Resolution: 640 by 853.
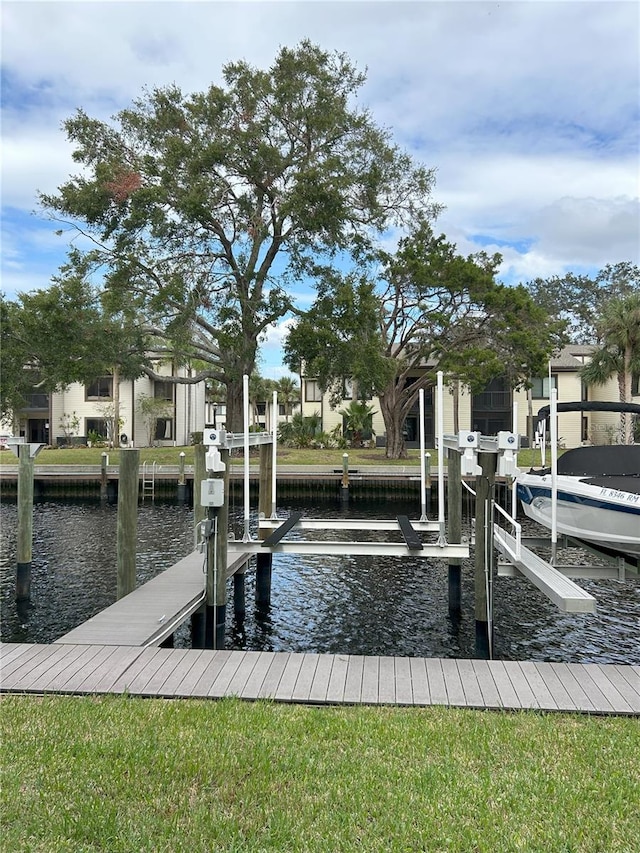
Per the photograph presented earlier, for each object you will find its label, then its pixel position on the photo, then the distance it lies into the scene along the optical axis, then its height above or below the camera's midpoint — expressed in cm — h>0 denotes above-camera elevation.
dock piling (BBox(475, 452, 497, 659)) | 696 -141
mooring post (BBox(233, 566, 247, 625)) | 966 -251
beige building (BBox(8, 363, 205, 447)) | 3744 +106
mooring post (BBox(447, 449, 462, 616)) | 979 -125
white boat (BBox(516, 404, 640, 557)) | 727 -82
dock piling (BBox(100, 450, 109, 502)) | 2276 -160
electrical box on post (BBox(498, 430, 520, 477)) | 623 -24
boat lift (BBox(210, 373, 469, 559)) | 782 -145
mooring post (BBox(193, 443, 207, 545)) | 1027 -64
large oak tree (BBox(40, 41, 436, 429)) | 2192 +834
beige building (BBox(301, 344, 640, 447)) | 3572 +115
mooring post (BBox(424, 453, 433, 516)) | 2023 -180
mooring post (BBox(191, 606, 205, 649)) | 776 -241
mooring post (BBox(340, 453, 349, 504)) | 2238 -190
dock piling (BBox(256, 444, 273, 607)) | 1020 -204
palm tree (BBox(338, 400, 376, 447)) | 3266 +62
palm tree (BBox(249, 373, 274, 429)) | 3900 +251
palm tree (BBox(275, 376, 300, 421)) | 4559 +274
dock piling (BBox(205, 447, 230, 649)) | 707 -159
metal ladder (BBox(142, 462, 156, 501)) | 2311 -184
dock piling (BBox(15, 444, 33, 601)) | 1041 -156
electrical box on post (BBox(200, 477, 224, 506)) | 671 -64
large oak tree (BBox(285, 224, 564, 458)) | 2330 +419
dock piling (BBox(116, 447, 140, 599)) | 834 -118
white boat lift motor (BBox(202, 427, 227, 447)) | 673 -7
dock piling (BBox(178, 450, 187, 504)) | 2231 -205
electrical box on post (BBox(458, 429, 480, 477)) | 664 -23
